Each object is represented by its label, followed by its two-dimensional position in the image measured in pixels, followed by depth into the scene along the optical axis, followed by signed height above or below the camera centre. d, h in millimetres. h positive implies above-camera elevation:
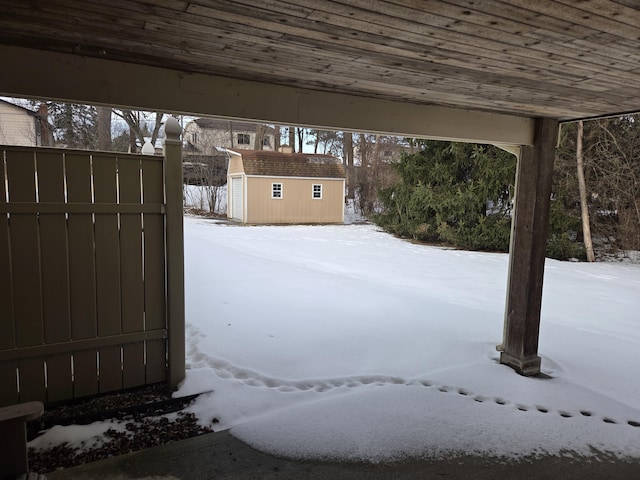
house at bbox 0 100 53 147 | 18031 +2401
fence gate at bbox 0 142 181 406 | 2693 -625
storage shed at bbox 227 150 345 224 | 18406 -93
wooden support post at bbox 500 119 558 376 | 3684 -491
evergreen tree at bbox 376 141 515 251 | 12453 -156
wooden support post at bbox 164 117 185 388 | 3076 -477
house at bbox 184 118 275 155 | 30759 +3807
